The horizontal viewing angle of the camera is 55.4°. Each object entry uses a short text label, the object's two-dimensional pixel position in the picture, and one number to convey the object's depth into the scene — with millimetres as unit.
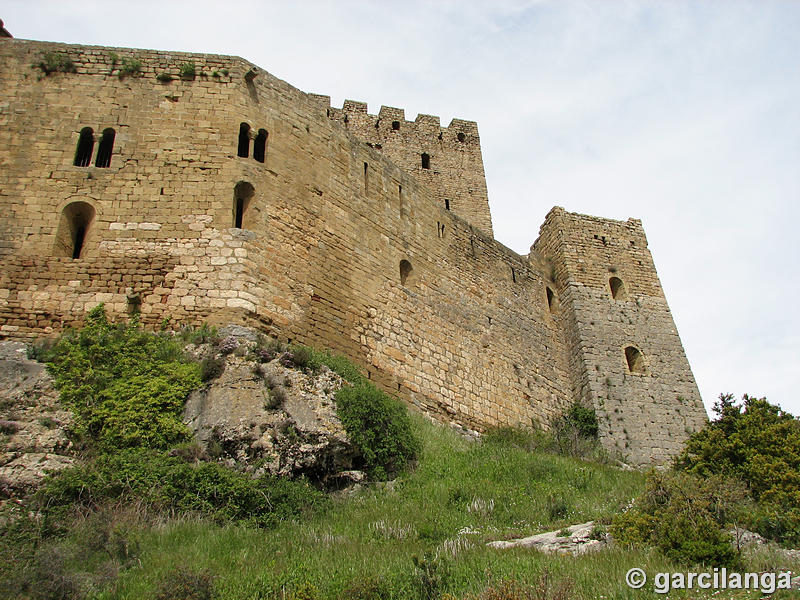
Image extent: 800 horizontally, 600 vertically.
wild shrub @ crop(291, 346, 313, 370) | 11469
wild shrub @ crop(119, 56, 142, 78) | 14109
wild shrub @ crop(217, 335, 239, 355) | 11156
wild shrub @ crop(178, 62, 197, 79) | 14273
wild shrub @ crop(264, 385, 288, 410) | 10398
